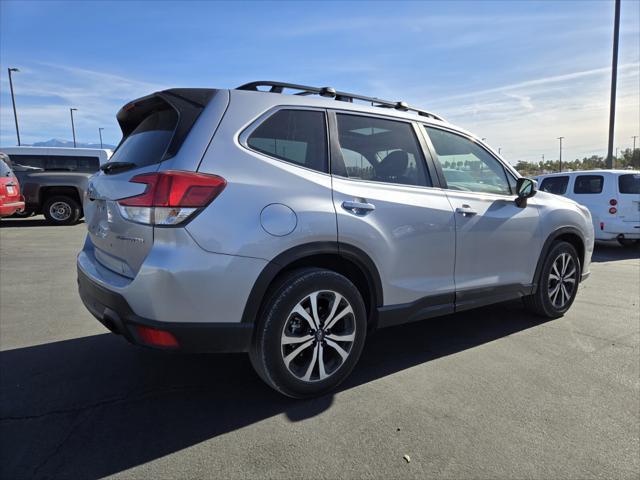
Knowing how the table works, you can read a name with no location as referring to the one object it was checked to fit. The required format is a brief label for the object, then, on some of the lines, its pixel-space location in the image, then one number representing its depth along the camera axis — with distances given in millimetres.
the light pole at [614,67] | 16031
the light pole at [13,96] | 27938
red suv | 10039
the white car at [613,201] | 9242
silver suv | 2412
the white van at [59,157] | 13664
